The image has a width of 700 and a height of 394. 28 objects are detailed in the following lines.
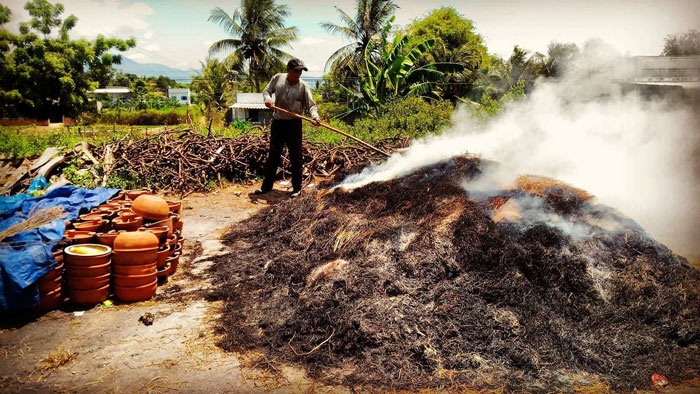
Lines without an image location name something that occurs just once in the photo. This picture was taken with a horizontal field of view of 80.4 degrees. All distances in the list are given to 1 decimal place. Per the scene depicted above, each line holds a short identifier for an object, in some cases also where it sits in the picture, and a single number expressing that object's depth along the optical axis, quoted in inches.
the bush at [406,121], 516.4
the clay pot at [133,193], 227.3
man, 293.9
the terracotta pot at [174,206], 208.2
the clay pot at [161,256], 171.6
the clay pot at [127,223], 174.1
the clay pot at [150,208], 181.8
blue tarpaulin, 133.1
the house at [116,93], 1650.6
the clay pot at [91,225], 167.5
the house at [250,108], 1382.9
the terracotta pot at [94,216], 175.9
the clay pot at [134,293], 157.3
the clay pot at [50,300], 145.0
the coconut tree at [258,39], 1150.3
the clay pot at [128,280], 157.0
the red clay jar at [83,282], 150.8
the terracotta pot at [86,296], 151.9
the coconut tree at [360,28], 1090.7
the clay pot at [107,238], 162.9
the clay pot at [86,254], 149.3
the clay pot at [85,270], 149.9
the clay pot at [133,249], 156.3
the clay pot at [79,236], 159.3
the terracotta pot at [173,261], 182.5
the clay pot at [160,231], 173.2
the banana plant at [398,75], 645.3
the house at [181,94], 2439.7
